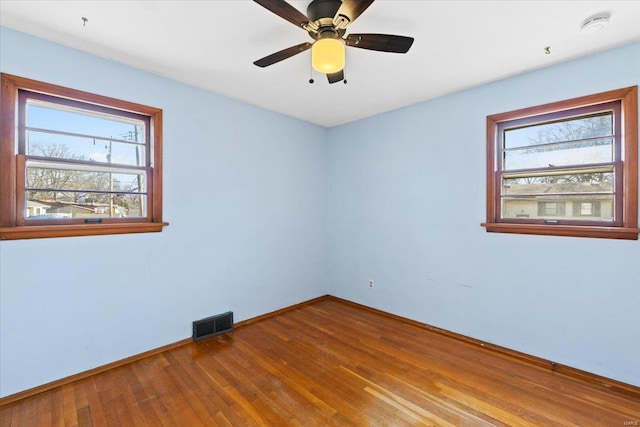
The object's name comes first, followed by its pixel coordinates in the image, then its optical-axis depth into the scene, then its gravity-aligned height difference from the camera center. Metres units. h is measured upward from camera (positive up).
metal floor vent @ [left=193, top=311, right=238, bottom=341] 2.87 -1.20
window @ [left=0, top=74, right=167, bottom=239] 2.02 +0.41
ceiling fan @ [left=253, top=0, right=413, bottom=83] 1.55 +1.08
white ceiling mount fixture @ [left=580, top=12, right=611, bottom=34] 1.81 +1.25
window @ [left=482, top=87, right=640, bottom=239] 2.15 +0.39
